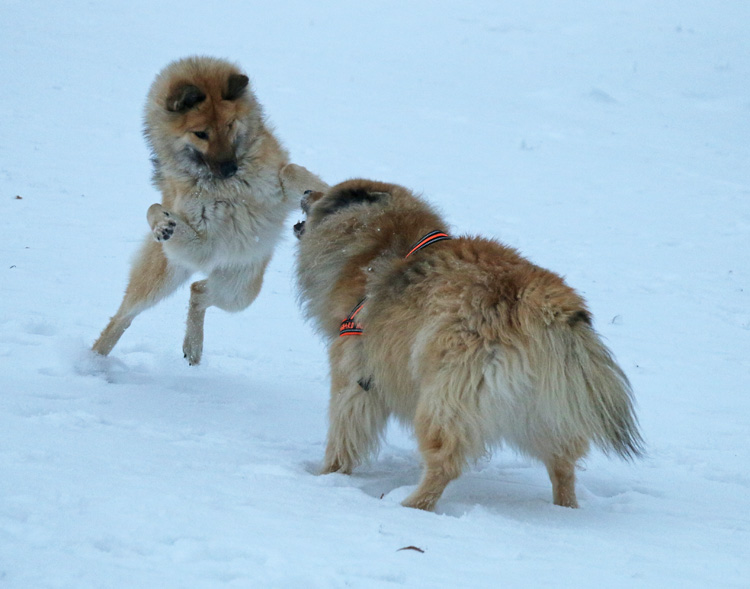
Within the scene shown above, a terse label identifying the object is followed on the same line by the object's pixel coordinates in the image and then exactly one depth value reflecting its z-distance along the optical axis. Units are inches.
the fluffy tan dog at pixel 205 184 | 372.8
